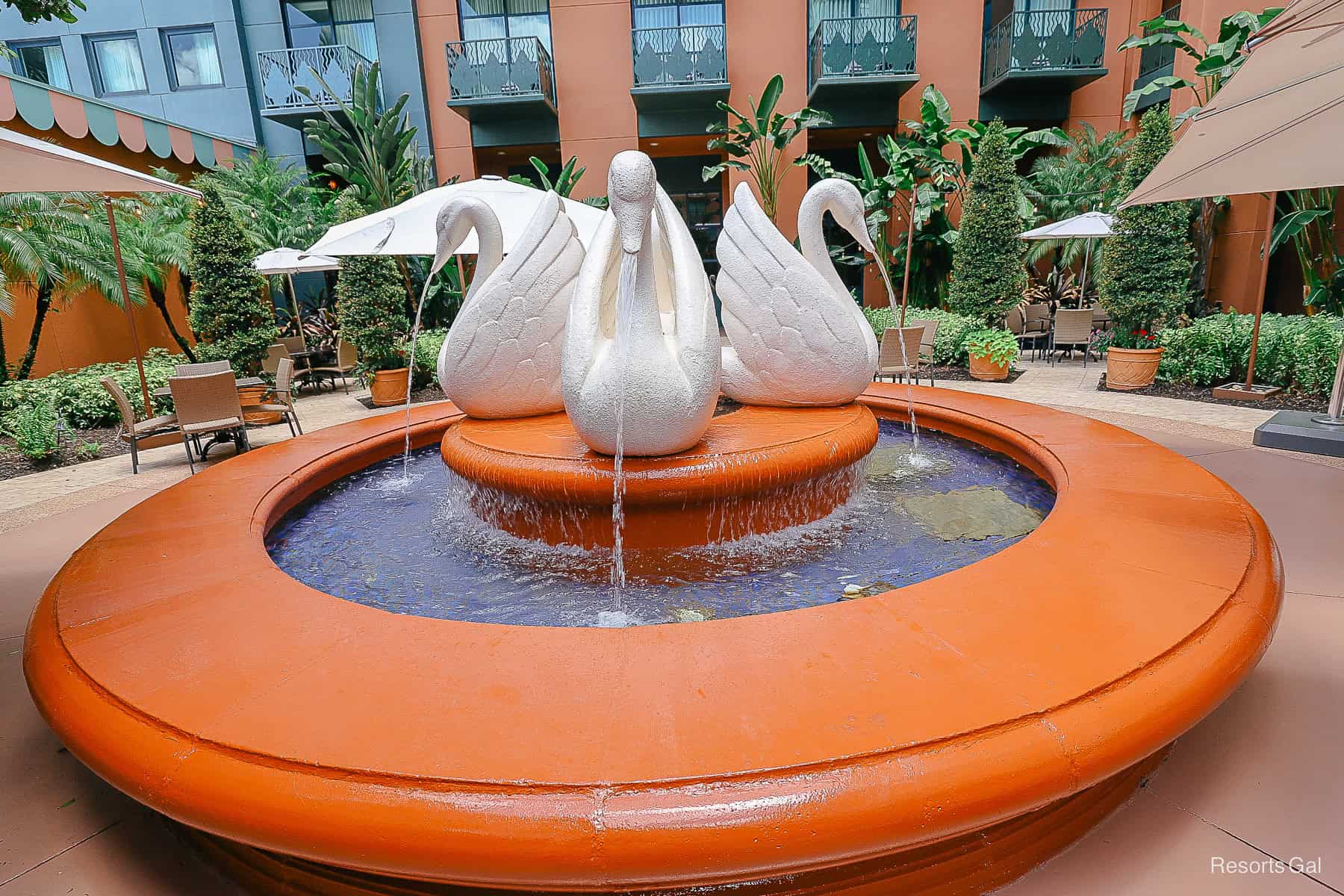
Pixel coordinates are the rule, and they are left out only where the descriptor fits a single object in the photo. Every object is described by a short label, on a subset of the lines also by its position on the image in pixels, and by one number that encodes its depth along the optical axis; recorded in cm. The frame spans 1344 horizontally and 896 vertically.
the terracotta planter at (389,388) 1120
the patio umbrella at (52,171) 336
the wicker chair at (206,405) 733
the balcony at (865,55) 1584
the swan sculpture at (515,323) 444
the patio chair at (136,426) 739
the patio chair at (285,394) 856
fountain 145
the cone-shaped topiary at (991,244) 1188
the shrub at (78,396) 937
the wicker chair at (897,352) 941
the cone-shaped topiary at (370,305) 1101
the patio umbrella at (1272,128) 400
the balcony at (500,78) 1623
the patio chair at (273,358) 1310
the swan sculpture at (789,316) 438
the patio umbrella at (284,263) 1316
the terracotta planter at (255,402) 848
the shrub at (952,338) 1253
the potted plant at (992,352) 1118
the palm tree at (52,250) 1019
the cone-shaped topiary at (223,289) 1037
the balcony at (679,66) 1606
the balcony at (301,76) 1727
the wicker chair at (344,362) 1314
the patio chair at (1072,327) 1270
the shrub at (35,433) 804
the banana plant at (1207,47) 1012
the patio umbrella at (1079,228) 1312
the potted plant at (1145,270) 955
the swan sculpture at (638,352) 328
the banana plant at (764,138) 1502
